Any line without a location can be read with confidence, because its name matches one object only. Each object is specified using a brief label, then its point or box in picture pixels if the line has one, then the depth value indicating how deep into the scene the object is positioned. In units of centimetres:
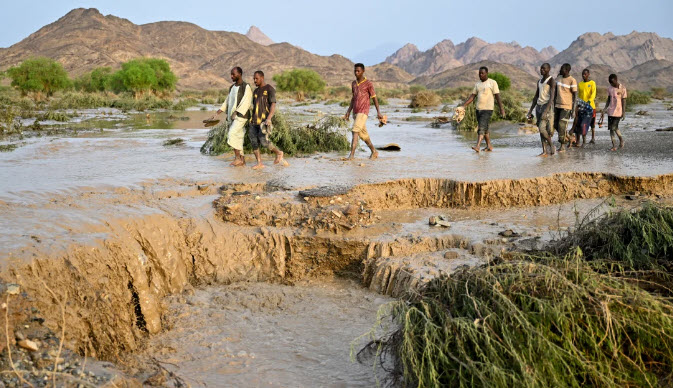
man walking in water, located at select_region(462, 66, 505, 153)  1144
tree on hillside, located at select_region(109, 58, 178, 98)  4934
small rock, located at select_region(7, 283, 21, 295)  398
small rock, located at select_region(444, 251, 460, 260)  625
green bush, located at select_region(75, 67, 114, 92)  5503
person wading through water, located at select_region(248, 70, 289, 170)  980
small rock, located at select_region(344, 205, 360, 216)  701
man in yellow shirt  1195
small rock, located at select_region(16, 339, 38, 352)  361
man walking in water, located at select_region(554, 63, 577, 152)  1091
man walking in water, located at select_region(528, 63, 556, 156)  1080
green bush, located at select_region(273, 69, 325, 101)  5744
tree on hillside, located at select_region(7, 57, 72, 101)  4281
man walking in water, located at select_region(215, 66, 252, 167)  982
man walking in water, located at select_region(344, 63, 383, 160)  1038
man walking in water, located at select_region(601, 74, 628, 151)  1160
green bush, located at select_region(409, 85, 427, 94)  7071
